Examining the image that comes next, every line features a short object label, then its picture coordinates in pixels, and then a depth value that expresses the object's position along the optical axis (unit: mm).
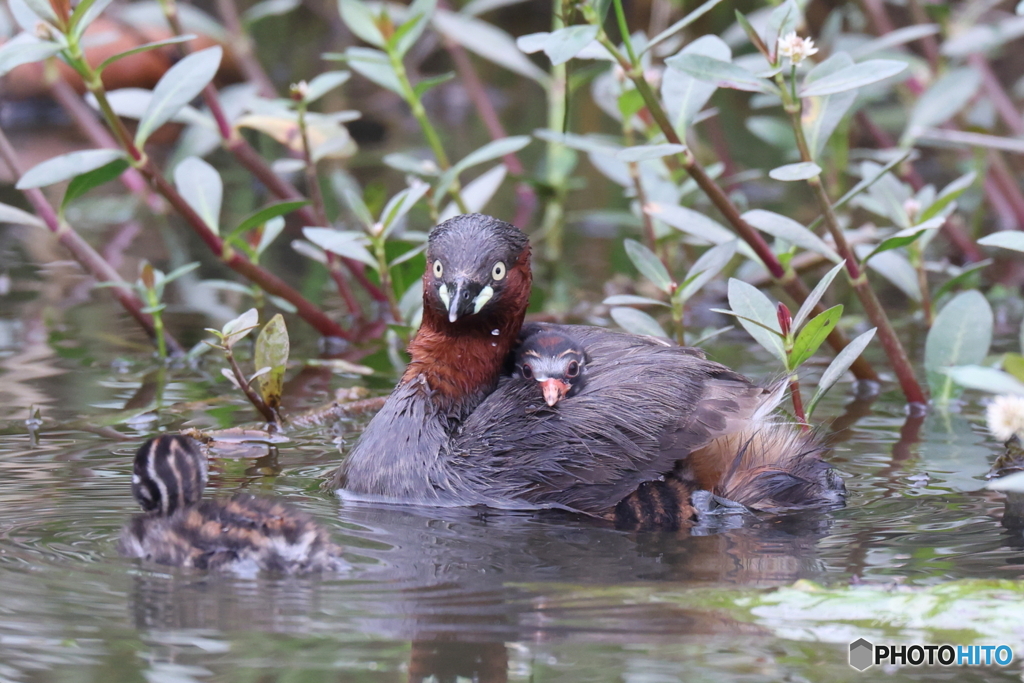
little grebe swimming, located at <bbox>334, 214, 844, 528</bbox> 8328
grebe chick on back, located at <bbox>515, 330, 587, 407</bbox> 8586
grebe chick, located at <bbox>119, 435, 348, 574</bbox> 6984
